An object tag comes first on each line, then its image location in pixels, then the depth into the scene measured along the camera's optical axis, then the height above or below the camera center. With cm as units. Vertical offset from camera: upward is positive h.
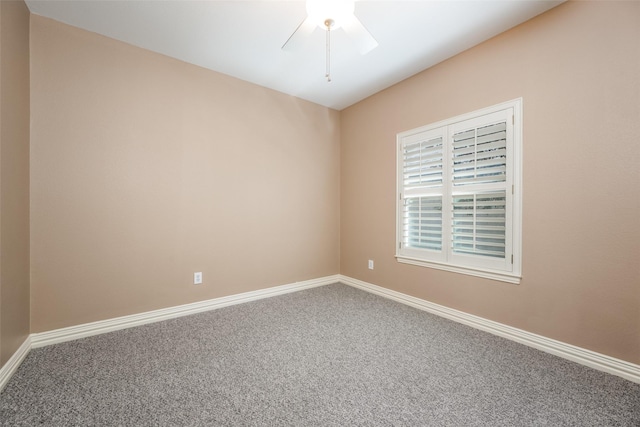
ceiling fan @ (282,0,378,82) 152 +115
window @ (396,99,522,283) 215 +17
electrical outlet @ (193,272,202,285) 269 -70
